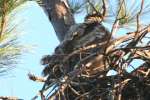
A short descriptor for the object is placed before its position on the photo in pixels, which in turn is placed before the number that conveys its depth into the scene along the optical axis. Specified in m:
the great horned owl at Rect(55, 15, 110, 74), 6.34
